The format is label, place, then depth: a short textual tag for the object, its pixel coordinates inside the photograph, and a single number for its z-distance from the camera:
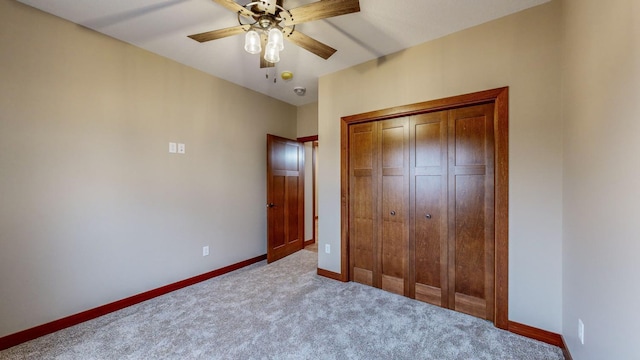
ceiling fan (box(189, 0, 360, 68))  1.48
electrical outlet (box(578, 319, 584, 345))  1.50
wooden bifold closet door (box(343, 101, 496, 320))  2.23
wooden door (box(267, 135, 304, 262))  3.81
